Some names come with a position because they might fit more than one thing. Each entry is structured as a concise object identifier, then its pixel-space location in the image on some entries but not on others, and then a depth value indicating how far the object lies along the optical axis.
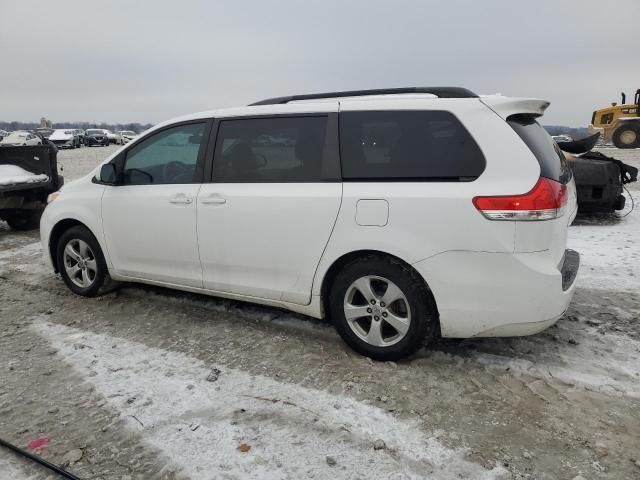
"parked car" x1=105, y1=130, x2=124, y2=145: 50.77
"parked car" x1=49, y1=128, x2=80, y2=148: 43.31
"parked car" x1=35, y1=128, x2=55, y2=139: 46.55
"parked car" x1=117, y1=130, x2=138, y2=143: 52.48
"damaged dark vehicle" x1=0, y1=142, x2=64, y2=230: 7.93
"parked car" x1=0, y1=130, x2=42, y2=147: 29.54
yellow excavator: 21.03
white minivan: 2.96
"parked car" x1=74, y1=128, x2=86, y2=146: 47.00
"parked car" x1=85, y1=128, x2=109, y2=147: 47.22
